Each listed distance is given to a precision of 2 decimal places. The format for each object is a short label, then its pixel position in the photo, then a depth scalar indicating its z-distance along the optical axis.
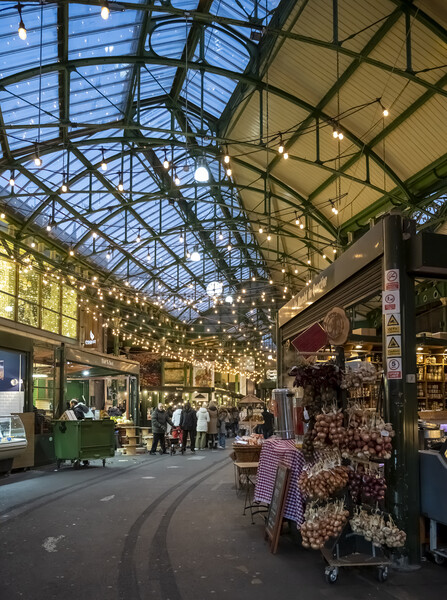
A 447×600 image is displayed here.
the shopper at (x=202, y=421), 21.73
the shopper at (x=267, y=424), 18.27
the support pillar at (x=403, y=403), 5.59
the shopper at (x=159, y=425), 18.42
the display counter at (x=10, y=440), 12.04
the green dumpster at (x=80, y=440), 14.53
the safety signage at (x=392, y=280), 5.86
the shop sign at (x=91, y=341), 23.75
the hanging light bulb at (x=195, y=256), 19.42
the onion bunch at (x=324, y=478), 5.33
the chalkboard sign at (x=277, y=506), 6.07
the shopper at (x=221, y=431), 23.16
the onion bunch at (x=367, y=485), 5.47
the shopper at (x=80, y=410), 16.05
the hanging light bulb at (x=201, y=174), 13.30
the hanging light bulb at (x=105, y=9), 7.53
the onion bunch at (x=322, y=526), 5.26
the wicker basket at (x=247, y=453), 9.38
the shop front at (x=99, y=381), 18.88
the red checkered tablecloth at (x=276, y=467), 6.11
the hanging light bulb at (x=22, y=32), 7.80
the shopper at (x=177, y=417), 21.62
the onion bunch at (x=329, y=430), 5.47
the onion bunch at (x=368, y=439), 5.38
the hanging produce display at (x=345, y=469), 5.32
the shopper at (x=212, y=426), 22.02
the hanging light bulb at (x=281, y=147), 11.43
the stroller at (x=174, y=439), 20.01
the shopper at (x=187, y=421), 19.33
